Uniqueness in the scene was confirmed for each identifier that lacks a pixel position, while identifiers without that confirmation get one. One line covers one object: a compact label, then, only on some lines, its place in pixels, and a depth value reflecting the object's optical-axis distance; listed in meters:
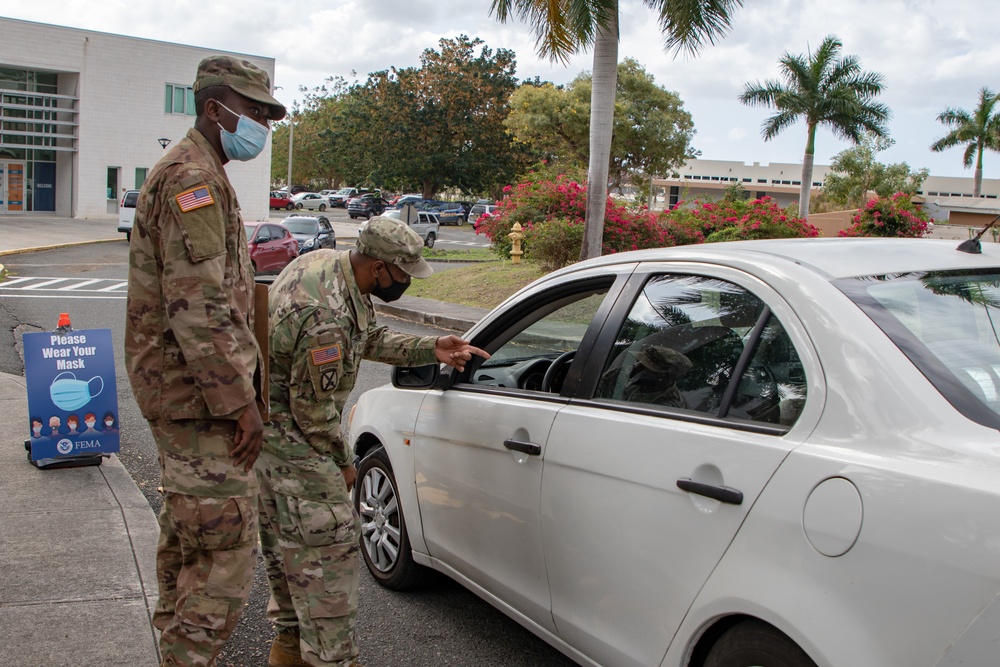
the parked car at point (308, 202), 69.12
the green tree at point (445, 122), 56.78
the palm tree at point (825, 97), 41.59
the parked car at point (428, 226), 38.00
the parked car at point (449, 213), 57.89
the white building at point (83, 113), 41.81
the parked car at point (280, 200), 63.56
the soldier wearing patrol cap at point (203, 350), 2.61
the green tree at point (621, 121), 50.91
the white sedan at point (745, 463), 1.99
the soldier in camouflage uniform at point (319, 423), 3.14
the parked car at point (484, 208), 54.72
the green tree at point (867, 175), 53.94
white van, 31.14
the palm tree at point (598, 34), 14.94
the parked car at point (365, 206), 58.75
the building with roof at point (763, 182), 82.28
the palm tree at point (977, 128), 59.25
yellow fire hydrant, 19.98
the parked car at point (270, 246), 20.78
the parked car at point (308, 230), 26.08
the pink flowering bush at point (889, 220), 21.98
